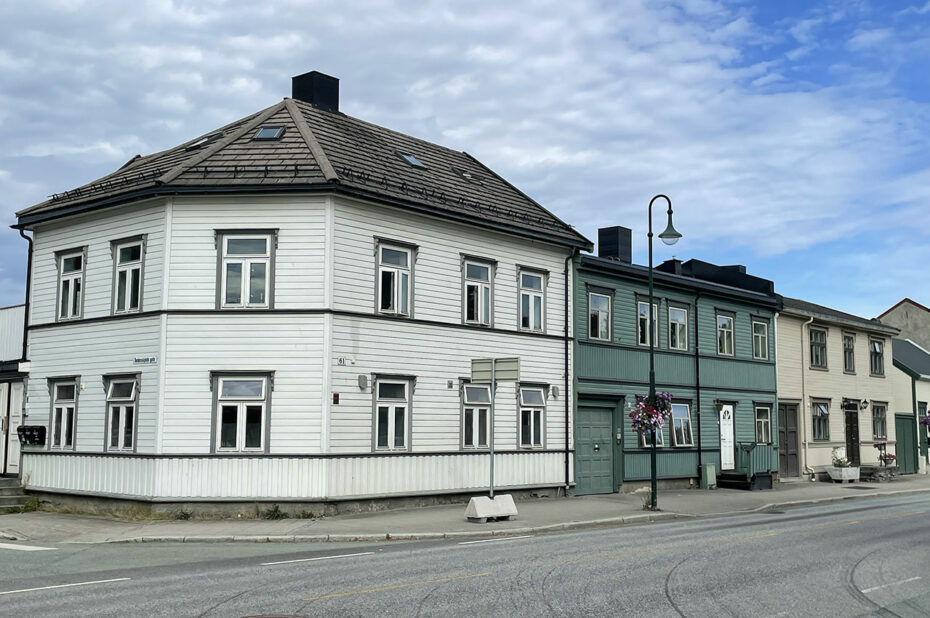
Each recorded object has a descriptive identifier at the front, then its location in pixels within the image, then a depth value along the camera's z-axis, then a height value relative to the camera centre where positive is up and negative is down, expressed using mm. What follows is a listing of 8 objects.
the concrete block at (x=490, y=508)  19250 -1936
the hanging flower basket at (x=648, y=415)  23391 +64
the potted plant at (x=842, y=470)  36719 -1982
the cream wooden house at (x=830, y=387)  36656 +1376
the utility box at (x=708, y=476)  31125 -1948
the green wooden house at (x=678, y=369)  27547 +1598
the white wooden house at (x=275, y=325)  20172 +2031
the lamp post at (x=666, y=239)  23203 +4449
